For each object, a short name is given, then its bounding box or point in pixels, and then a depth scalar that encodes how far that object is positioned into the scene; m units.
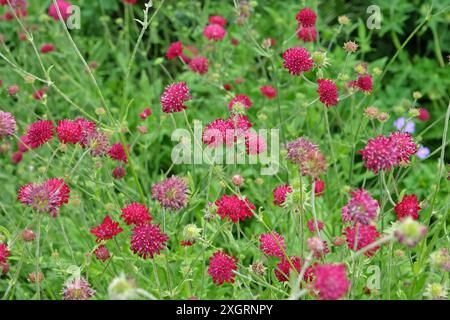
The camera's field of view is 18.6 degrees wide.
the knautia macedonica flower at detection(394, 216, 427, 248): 1.00
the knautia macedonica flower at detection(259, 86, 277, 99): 1.48
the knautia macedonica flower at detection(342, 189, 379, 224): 1.06
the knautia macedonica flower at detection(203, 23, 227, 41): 1.50
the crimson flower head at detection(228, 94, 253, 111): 1.30
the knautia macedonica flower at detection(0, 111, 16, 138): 1.19
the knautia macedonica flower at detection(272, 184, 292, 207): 1.19
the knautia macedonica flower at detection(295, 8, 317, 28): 1.35
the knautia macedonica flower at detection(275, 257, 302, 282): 1.16
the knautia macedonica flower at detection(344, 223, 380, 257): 1.10
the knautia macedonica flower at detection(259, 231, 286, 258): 1.17
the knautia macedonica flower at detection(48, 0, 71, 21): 1.59
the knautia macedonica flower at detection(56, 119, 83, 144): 1.20
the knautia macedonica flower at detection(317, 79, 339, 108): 1.24
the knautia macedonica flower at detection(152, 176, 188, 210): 1.14
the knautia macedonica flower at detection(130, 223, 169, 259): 1.14
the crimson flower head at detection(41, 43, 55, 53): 1.57
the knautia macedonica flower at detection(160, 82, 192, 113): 1.21
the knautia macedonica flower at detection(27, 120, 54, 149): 1.22
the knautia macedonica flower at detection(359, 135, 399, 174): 1.10
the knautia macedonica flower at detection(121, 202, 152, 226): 1.17
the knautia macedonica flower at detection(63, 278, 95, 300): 1.11
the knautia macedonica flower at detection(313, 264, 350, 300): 1.00
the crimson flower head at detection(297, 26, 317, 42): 1.43
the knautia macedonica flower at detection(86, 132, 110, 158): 1.22
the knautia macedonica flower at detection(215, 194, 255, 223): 1.17
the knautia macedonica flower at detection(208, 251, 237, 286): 1.15
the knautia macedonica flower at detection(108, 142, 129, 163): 1.30
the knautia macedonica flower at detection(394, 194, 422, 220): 1.15
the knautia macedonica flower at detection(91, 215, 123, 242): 1.19
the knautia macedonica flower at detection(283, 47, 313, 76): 1.25
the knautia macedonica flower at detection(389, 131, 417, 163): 1.15
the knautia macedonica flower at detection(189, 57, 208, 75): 1.44
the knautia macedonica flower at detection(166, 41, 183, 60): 1.45
